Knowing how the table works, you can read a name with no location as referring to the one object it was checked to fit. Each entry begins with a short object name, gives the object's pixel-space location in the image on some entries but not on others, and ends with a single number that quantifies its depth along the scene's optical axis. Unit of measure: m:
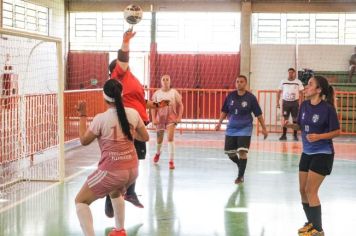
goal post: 10.52
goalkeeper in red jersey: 6.89
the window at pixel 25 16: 20.34
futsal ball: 7.48
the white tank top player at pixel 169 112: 12.00
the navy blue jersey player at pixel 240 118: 10.16
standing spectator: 17.81
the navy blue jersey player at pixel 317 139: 6.43
